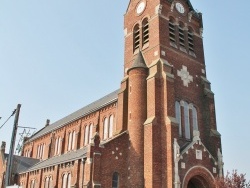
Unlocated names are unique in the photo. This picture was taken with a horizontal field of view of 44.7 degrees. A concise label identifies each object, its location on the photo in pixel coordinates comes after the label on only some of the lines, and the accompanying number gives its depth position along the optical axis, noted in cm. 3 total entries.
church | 2391
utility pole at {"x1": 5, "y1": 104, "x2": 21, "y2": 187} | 1420
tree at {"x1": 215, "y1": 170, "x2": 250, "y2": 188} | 2320
